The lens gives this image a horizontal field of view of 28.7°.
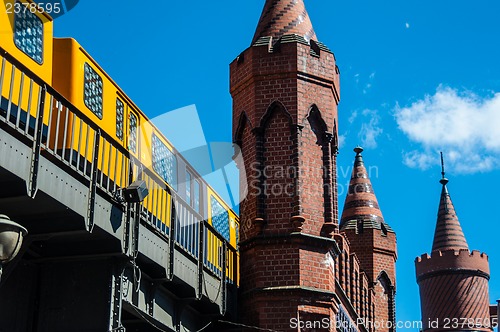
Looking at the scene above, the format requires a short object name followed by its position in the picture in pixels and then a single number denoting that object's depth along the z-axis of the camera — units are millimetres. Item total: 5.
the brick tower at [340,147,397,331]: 31875
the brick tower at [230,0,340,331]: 19500
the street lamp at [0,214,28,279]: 9383
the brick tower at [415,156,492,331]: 46688
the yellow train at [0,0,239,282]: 13523
